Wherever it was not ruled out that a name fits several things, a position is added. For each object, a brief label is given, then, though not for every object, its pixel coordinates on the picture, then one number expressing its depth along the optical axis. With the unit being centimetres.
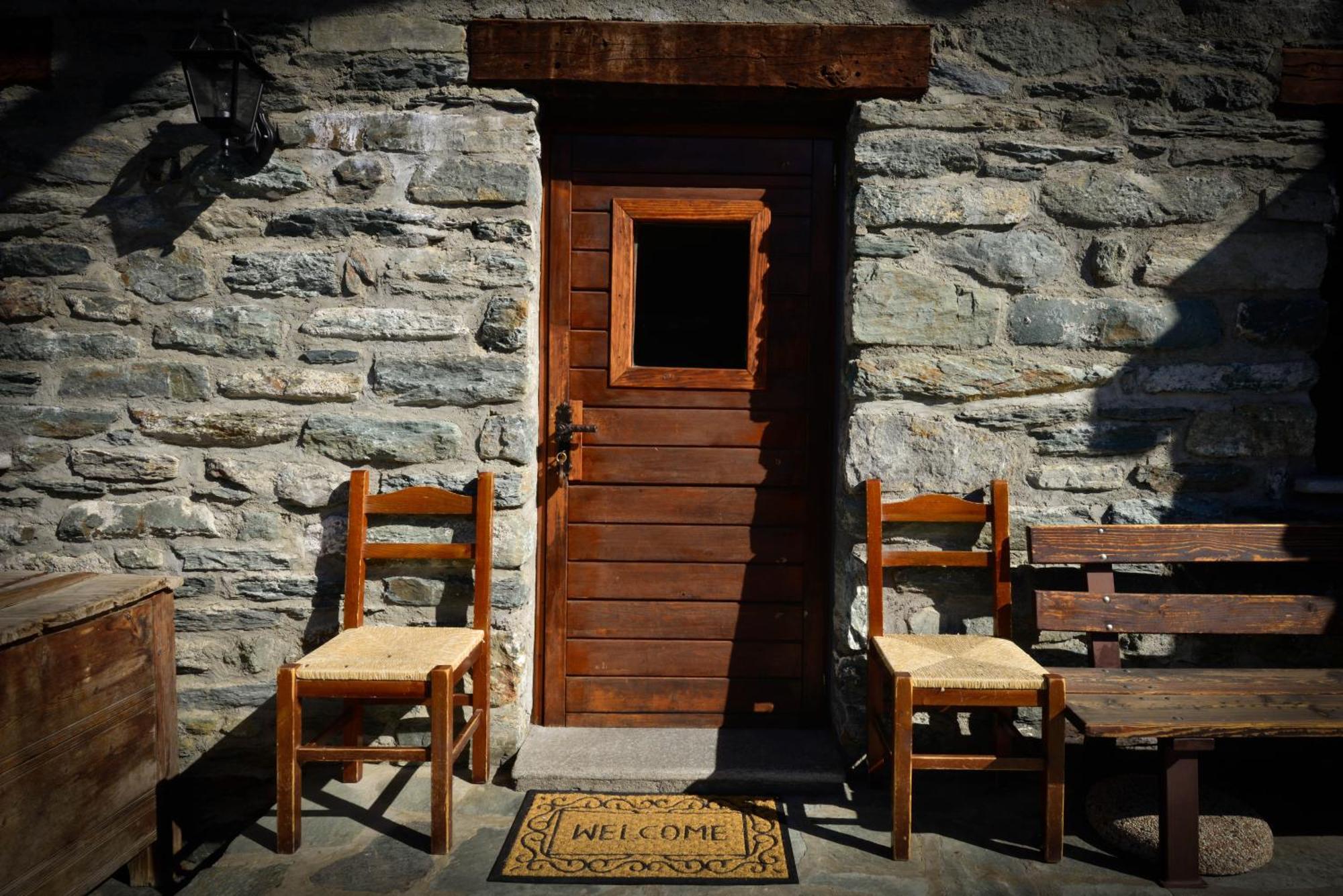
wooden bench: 235
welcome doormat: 212
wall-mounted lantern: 242
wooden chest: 180
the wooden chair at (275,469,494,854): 214
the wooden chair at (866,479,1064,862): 214
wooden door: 287
